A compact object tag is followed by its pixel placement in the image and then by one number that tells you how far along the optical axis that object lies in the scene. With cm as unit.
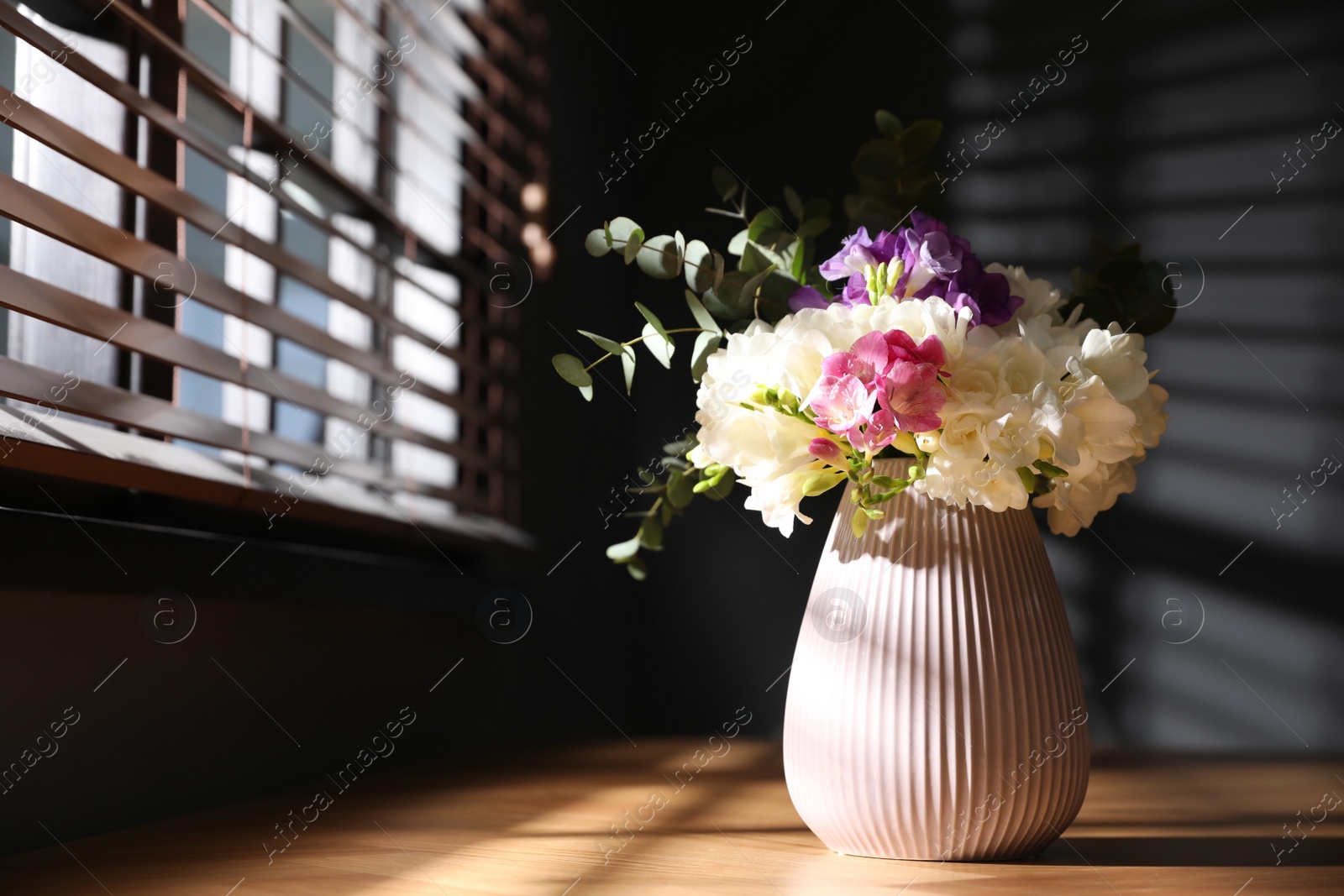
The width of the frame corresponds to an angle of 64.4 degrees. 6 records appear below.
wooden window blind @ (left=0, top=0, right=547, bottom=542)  89
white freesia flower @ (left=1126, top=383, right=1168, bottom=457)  74
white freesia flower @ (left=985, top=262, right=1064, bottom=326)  78
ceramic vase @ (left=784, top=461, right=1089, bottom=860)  72
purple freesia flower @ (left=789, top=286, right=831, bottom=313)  77
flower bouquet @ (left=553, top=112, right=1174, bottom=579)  67
